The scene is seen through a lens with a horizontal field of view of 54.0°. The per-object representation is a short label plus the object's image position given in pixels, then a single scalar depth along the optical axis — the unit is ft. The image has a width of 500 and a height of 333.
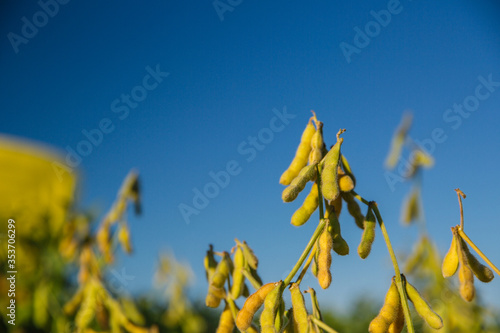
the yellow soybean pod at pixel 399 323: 2.17
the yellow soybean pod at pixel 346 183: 2.34
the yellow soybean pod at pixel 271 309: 2.09
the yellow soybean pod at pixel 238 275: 2.90
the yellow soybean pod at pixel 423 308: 2.09
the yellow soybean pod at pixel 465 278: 2.32
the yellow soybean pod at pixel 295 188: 2.30
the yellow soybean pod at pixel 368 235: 2.31
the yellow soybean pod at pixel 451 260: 2.33
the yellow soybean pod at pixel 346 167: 2.51
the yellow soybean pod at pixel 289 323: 2.30
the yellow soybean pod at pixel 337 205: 2.52
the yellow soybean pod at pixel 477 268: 2.36
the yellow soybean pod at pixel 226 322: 2.75
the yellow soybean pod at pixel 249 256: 2.84
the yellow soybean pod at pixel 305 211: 2.39
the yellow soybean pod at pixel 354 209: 2.56
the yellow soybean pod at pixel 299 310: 2.17
